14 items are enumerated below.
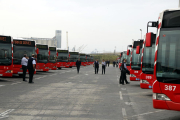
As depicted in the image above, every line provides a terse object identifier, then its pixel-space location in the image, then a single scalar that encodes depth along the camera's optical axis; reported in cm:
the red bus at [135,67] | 1816
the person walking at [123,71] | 1952
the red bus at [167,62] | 726
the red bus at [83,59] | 7430
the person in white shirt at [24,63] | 2081
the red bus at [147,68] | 1326
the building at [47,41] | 15150
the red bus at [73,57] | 6046
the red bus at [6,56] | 2047
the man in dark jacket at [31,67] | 1927
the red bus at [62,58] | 4891
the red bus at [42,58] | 3070
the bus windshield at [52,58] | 3505
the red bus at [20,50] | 2342
